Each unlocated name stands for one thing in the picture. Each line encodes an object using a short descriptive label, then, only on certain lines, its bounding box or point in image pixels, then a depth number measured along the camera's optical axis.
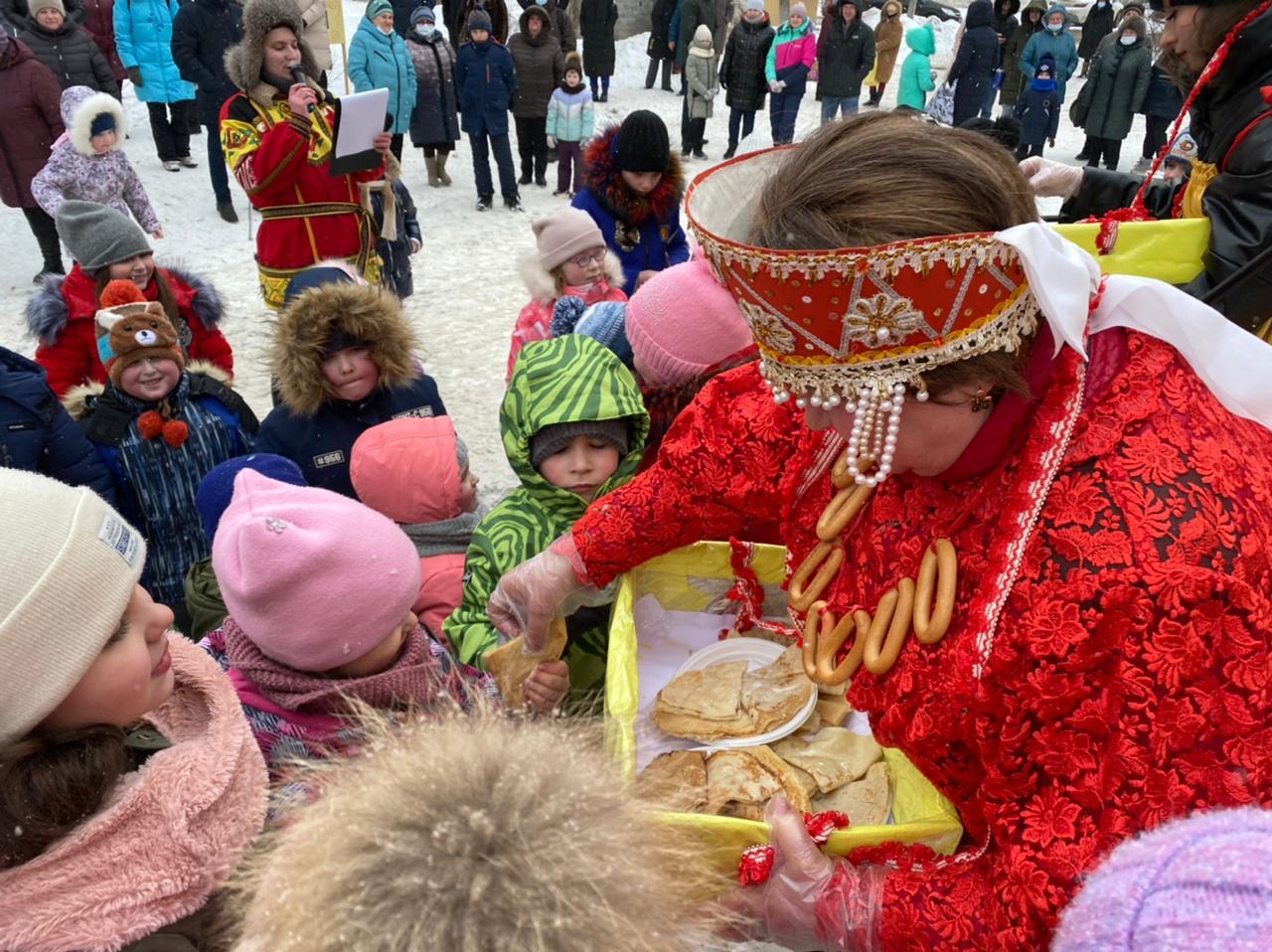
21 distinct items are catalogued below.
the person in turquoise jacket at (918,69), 11.71
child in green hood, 2.41
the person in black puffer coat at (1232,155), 2.25
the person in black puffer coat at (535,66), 9.92
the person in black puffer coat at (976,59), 11.39
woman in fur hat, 4.87
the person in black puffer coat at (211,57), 8.38
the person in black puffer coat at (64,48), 7.83
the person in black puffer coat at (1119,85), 10.29
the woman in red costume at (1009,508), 1.09
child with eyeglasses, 3.89
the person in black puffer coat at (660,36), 14.62
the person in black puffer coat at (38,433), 2.79
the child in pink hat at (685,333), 2.65
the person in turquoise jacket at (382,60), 8.85
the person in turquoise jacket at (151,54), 9.02
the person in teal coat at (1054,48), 11.69
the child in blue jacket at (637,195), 4.39
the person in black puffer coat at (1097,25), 14.77
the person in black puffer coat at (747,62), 11.71
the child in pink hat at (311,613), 1.67
